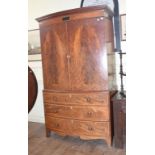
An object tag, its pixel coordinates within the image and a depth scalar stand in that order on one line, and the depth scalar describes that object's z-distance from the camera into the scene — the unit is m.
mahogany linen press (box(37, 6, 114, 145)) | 2.59
